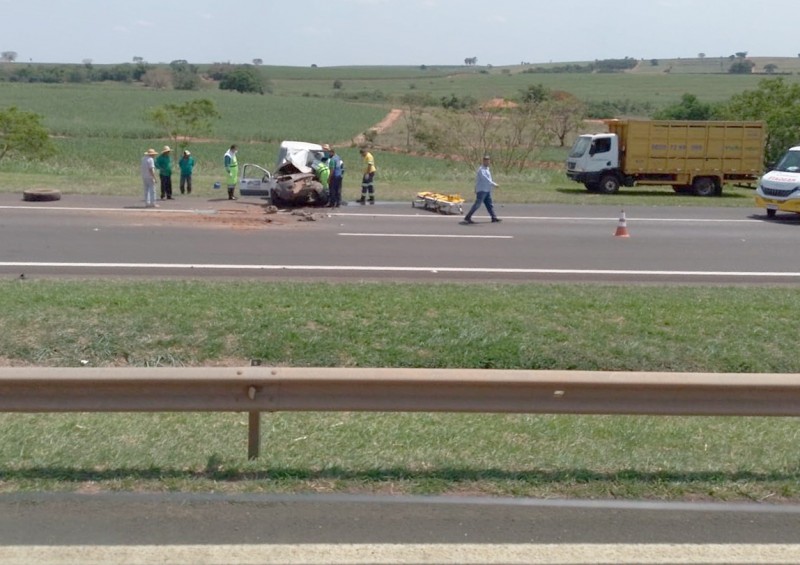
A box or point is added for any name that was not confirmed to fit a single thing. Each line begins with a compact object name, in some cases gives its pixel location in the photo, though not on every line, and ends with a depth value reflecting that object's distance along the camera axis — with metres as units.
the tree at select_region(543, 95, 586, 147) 55.03
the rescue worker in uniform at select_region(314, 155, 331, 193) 26.36
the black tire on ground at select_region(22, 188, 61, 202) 25.28
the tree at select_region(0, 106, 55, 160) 44.94
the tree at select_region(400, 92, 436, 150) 60.55
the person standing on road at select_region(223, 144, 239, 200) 26.86
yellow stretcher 25.20
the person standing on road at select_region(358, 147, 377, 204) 26.48
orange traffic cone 21.42
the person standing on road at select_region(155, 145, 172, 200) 26.84
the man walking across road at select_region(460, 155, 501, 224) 22.95
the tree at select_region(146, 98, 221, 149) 47.09
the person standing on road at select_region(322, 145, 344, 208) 25.80
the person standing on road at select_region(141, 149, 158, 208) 24.58
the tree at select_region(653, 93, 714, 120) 64.88
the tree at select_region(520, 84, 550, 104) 52.41
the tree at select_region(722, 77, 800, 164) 45.19
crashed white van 25.48
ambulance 25.36
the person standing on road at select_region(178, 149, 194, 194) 27.91
